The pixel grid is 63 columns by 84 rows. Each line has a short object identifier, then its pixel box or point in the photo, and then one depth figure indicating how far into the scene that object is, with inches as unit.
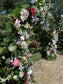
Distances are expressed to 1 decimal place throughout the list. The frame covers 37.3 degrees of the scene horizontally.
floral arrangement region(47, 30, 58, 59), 169.4
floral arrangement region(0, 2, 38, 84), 72.8
